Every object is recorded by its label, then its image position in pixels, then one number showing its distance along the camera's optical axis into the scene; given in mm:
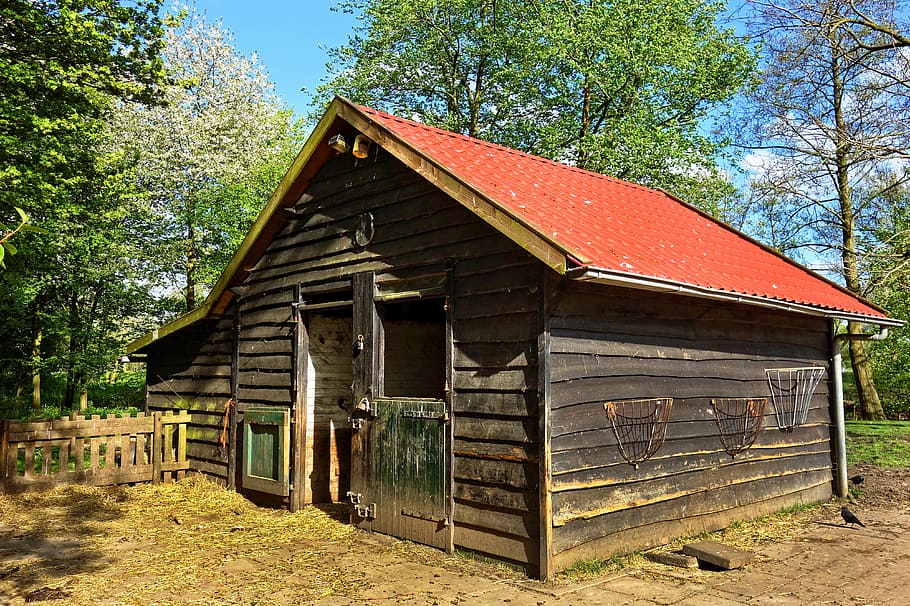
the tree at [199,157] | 22547
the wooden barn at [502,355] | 6551
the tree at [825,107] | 12648
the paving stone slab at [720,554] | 6535
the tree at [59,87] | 12672
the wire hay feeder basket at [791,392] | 9234
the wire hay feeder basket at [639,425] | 6984
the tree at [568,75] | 21359
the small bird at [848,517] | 8133
